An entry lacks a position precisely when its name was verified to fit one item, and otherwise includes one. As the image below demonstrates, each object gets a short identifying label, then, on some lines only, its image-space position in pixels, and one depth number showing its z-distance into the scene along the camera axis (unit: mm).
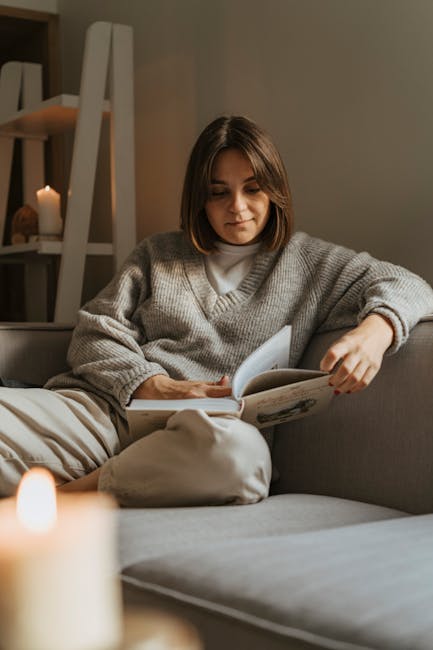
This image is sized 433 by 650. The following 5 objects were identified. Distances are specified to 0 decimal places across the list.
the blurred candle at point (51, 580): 406
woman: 1479
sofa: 833
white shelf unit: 2572
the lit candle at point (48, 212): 2717
